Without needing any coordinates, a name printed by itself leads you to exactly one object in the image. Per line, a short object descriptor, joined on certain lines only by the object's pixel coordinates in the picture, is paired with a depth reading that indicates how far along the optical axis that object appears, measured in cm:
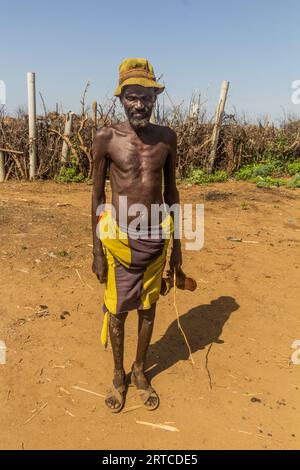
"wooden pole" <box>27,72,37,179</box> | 788
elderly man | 210
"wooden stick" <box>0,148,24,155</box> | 828
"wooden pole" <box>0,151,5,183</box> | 842
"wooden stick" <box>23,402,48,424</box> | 233
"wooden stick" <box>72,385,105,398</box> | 254
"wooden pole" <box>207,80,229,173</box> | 917
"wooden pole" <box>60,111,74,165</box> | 854
